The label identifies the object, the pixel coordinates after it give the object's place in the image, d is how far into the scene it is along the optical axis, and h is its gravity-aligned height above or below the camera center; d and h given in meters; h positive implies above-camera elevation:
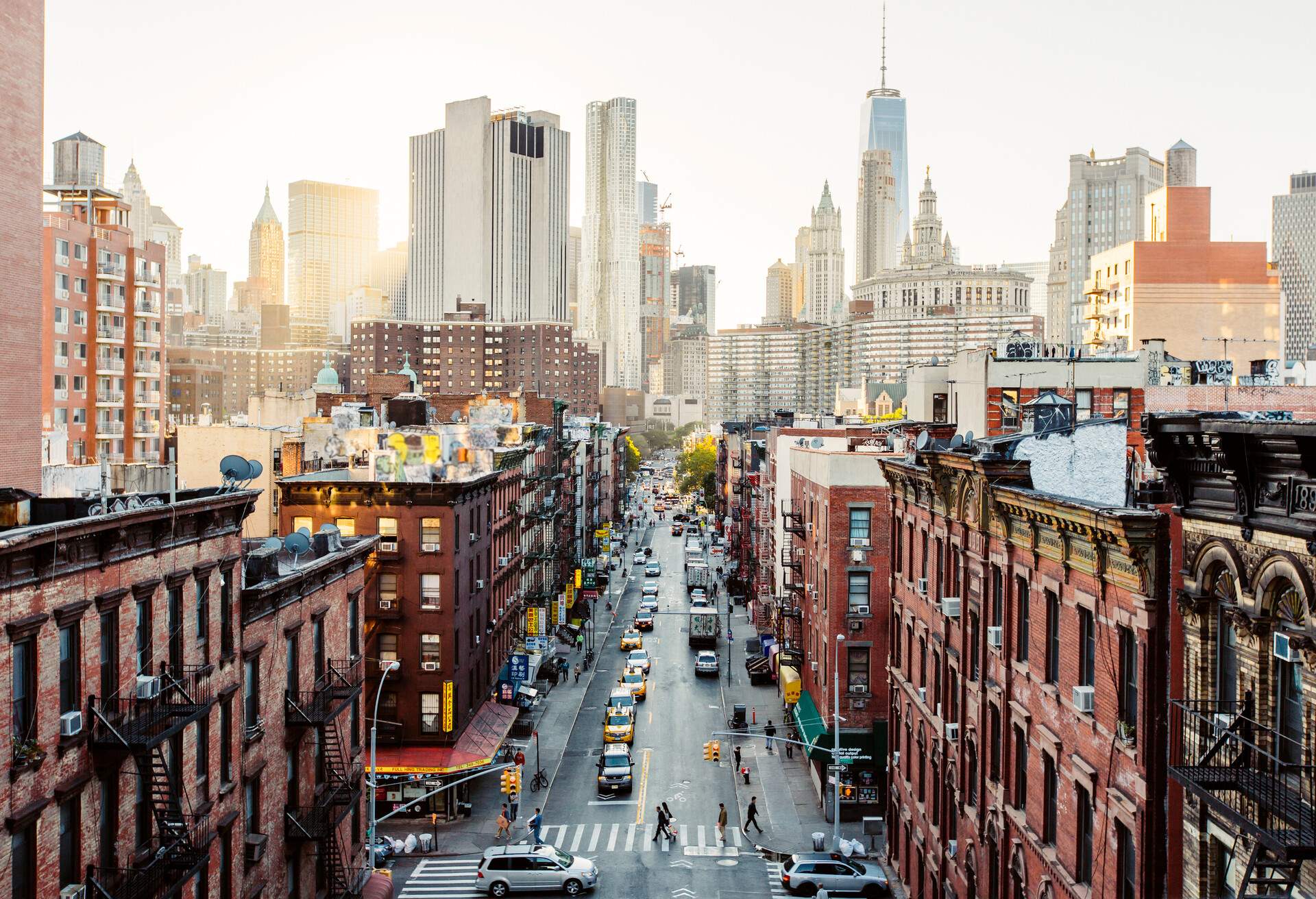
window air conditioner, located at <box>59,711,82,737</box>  20.91 -5.71
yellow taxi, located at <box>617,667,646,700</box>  73.37 -17.29
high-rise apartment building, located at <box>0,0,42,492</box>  54.16 +9.43
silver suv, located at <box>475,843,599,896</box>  41.59 -16.78
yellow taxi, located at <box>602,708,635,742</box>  61.97 -17.07
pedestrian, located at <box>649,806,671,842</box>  47.53 -17.10
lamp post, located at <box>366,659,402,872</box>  40.06 -14.73
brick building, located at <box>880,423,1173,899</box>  20.16 -5.86
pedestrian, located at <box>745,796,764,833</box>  48.53 -17.00
